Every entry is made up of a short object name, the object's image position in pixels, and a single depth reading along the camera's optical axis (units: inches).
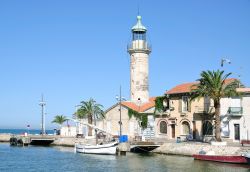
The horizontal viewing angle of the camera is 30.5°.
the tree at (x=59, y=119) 3775.8
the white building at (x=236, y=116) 2176.4
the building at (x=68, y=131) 3432.6
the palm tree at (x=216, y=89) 2059.5
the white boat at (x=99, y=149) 2249.0
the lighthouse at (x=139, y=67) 3038.9
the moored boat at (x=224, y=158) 1758.1
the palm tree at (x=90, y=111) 3122.5
